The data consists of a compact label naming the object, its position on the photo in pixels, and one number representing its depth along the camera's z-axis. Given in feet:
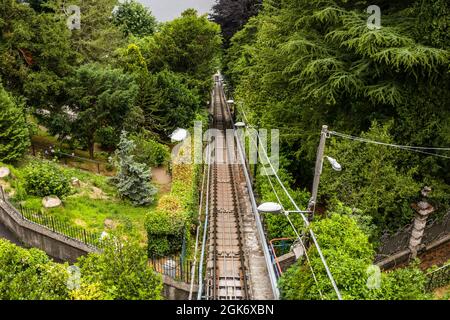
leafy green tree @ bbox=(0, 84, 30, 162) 66.23
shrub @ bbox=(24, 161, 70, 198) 58.23
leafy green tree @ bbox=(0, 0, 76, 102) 73.97
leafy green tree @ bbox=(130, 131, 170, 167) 78.69
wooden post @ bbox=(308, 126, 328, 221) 33.42
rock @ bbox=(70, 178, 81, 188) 69.46
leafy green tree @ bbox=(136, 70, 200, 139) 95.54
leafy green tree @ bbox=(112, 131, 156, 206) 69.51
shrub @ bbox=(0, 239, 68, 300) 31.04
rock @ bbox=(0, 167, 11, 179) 63.98
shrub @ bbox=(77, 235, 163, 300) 32.37
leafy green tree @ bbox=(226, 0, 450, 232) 46.93
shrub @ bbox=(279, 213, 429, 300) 27.89
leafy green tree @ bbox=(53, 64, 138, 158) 77.92
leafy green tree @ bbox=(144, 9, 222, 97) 116.98
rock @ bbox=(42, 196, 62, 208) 58.23
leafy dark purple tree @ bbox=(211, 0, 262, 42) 157.08
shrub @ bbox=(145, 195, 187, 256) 51.24
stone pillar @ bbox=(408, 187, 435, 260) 46.78
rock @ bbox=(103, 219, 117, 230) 59.22
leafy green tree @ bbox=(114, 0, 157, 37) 186.60
